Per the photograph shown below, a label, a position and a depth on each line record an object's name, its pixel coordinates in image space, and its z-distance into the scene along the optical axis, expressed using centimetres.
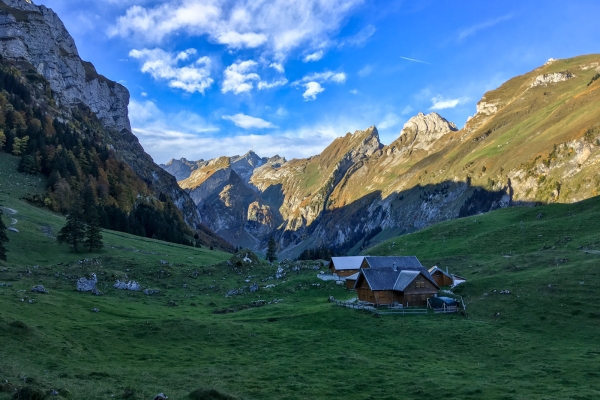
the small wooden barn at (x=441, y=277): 6725
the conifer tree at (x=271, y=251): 12638
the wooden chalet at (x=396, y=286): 5538
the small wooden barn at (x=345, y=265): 8175
